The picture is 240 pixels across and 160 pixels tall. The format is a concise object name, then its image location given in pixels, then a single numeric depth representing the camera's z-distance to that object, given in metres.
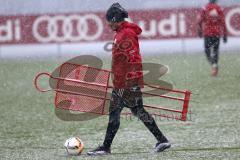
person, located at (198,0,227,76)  40.94
